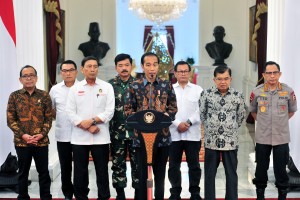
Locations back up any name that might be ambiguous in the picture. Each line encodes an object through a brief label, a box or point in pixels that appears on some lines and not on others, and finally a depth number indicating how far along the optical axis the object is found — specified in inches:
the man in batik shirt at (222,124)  192.2
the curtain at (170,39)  540.1
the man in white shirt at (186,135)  213.6
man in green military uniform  198.2
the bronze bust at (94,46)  500.4
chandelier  432.8
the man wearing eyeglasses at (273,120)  204.2
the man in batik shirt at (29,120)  200.1
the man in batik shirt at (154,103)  174.6
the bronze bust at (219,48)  503.2
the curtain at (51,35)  357.4
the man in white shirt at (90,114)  194.7
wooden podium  149.4
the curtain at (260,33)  361.4
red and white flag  214.2
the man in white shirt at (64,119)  208.5
